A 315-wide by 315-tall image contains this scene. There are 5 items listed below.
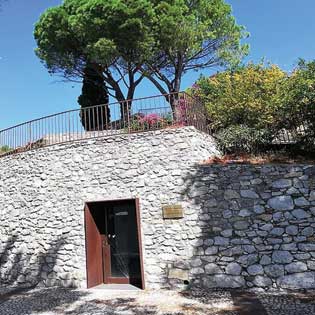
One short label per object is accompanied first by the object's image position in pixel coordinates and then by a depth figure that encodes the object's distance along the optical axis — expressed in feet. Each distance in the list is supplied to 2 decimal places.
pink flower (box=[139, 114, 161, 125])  27.02
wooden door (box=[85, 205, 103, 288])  24.97
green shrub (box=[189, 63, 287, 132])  30.14
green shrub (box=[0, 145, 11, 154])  33.45
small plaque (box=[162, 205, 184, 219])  23.21
